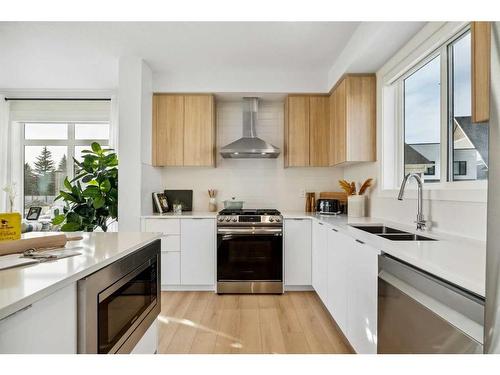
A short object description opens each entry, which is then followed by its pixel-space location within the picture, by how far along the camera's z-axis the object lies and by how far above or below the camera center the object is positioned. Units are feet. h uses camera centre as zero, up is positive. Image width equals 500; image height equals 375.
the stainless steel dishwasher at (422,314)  2.92 -1.47
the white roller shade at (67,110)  15.10 +3.90
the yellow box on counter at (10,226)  3.87 -0.53
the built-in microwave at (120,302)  3.30 -1.62
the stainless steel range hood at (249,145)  11.86 +1.73
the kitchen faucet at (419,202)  6.65 -0.29
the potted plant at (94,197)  11.02 -0.37
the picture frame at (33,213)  14.75 -1.31
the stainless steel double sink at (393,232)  6.54 -1.06
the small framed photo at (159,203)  11.98 -0.65
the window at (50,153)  15.47 +1.77
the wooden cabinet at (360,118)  10.12 +2.40
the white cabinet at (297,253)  11.17 -2.41
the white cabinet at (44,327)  2.29 -1.22
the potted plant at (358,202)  10.32 -0.46
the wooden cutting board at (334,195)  12.37 -0.27
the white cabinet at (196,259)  11.18 -2.66
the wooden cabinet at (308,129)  12.19 +2.43
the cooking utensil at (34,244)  3.65 -0.75
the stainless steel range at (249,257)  10.95 -2.54
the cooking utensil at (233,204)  12.29 -0.67
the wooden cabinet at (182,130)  12.01 +2.33
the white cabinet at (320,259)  9.15 -2.35
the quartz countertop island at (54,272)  2.31 -0.86
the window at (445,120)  6.20 +1.69
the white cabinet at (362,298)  5.31 -2.15
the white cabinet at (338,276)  7.00 -2.22
